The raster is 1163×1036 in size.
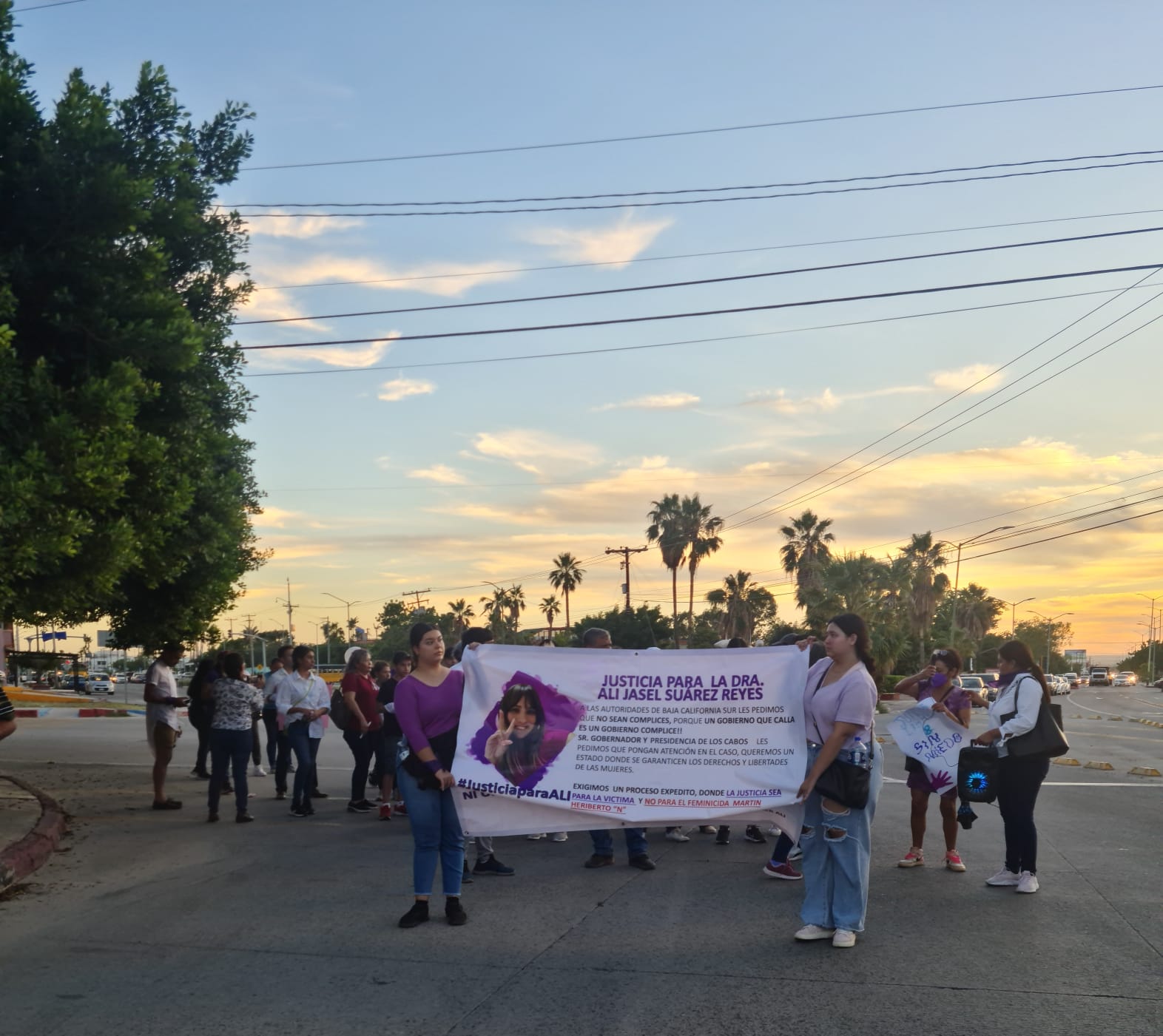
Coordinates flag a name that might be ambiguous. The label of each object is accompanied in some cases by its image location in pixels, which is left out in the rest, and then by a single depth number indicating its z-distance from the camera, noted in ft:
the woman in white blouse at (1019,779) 25.70
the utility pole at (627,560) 220.43
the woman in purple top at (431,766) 23.09
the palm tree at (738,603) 245.04
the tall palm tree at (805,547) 223.30
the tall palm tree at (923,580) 221.05
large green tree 31.32
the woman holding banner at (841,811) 21.12
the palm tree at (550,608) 334.03
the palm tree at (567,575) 305.32
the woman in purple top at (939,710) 28.58
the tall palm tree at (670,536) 223.51
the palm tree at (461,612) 398.21
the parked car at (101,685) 261.24
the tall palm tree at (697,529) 223.92
